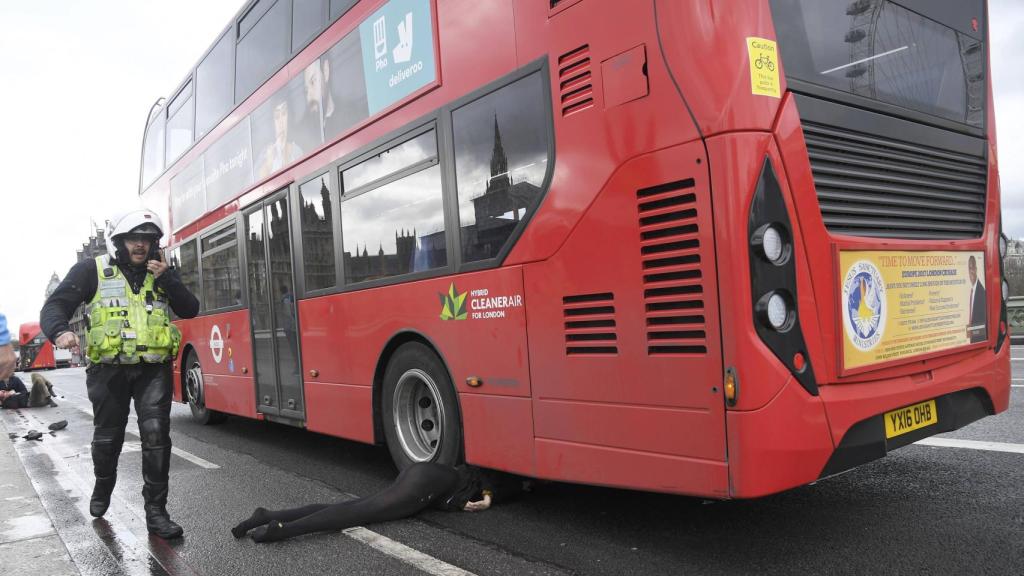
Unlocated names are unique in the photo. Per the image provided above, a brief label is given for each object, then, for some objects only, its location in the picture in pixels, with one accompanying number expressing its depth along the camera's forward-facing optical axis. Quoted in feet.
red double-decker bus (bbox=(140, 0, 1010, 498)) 9.99
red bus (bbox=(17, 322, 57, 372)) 160.97
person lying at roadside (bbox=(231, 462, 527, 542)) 13.58
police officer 14.43
